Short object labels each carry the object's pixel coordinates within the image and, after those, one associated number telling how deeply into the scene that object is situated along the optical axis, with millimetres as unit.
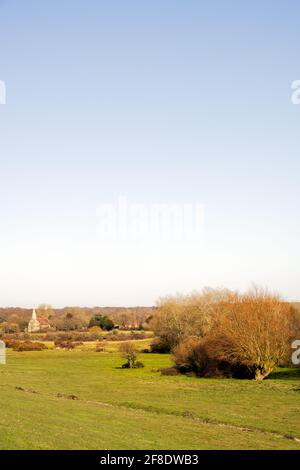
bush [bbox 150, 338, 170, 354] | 93000
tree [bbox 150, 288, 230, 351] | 87125
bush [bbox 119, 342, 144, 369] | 63294
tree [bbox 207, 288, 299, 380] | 49500
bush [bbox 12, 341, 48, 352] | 94625
